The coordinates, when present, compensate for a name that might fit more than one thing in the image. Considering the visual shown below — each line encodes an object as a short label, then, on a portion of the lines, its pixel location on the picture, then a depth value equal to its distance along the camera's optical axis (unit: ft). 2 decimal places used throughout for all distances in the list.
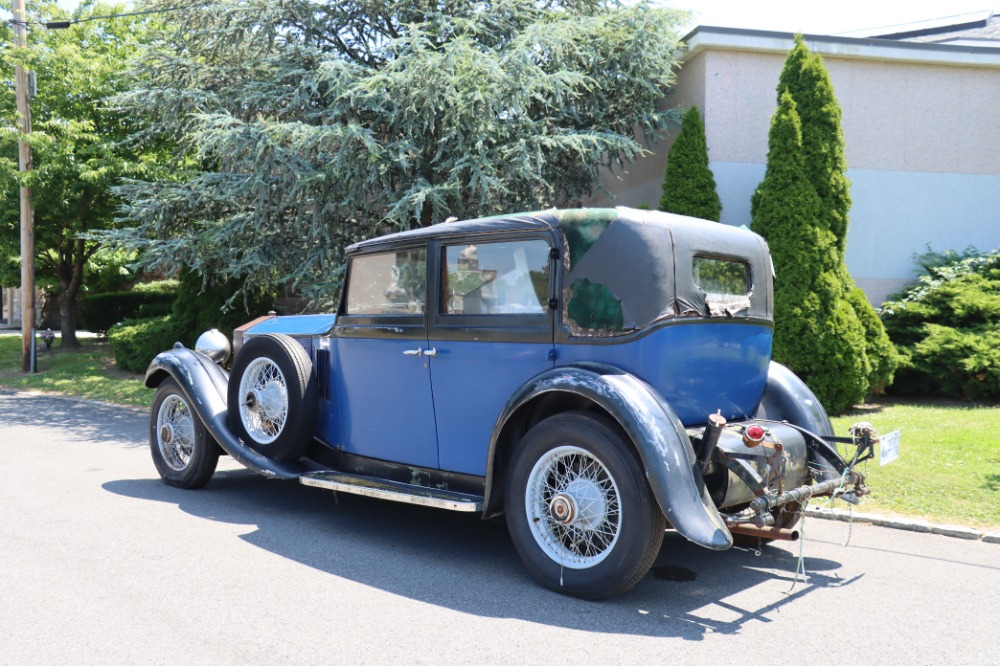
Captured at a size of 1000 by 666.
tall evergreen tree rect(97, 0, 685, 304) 34.22
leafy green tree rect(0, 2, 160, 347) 52.75
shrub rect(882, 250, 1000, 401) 33.27
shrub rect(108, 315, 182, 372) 51.95
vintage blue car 13.66
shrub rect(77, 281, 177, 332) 82.94
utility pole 52.90
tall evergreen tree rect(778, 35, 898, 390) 33.63
